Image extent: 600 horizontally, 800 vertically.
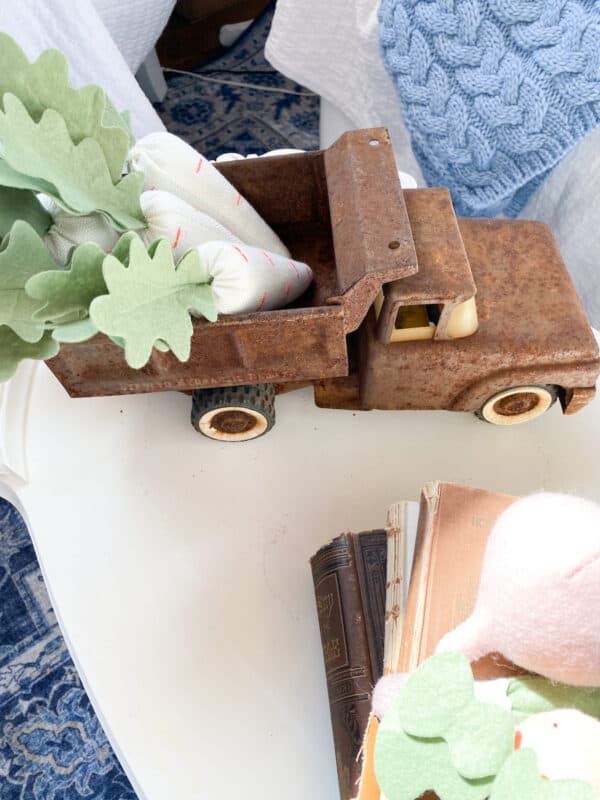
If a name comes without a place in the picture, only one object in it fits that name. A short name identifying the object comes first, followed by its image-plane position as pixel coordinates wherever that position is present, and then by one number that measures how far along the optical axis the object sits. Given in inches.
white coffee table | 20.9
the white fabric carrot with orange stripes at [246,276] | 19.8
